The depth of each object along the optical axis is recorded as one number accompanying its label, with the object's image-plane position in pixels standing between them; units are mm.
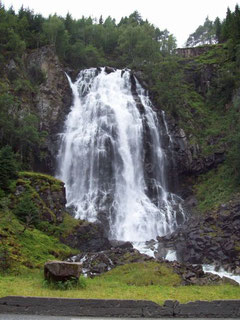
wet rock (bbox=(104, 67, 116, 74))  48819
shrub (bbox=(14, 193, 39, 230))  20906
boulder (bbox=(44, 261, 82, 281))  9531
